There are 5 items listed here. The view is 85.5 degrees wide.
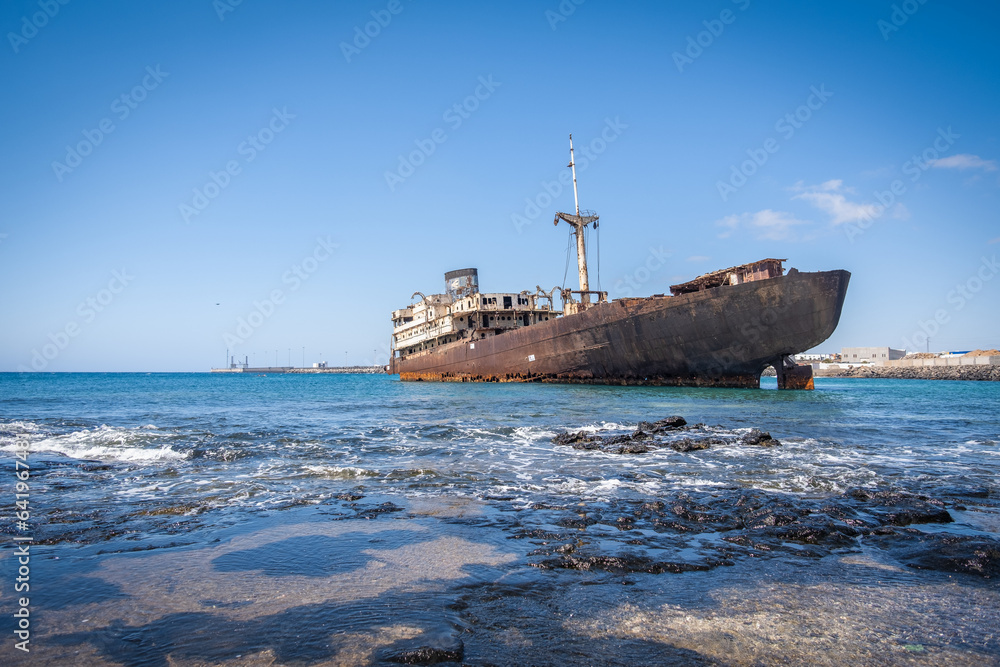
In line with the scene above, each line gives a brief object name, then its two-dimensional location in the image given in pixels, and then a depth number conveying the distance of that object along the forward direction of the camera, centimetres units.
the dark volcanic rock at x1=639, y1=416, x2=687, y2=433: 1005
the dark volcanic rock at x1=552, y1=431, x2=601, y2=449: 905
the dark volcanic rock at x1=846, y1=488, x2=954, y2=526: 432
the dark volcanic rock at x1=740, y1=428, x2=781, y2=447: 859
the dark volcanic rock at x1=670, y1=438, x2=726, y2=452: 812
